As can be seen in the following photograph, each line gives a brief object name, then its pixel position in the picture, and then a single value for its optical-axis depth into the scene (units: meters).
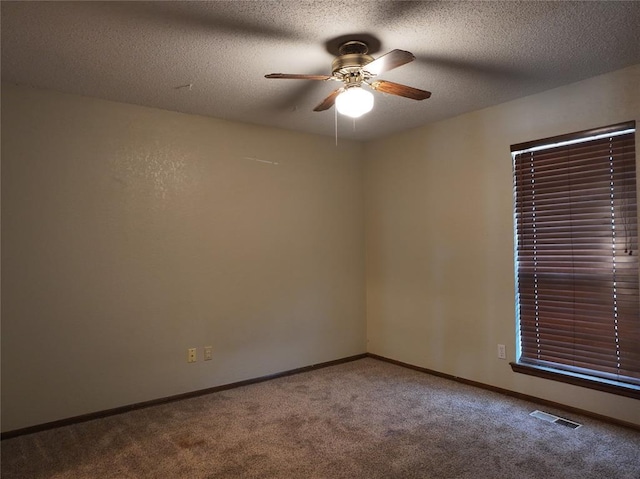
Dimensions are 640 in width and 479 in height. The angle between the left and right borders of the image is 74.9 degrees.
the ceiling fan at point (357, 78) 2.28
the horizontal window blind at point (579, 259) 2.85
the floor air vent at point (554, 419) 2.87
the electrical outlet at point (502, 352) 3.54
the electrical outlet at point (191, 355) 3.62
